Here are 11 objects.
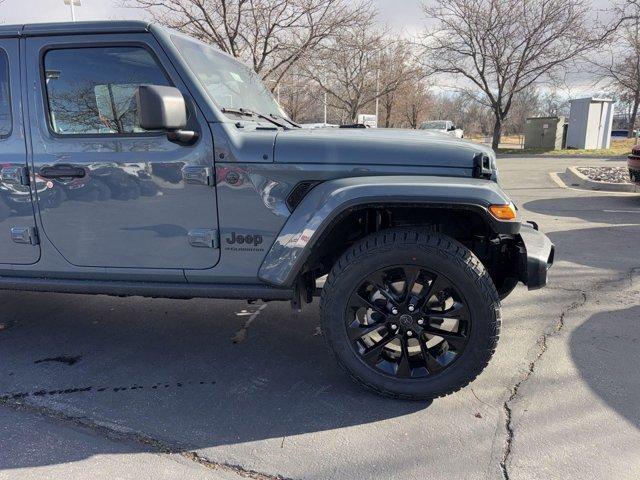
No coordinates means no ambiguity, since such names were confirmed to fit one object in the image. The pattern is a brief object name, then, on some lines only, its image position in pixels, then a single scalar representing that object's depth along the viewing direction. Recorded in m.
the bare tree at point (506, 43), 21.83
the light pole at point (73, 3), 10.31
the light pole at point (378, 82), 24.72
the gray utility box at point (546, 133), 24.31
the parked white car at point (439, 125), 26.92
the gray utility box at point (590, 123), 22.97
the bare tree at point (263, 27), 13.15
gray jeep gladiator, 2.59
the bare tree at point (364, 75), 22.25
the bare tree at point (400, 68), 24.80
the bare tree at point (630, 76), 22.98
